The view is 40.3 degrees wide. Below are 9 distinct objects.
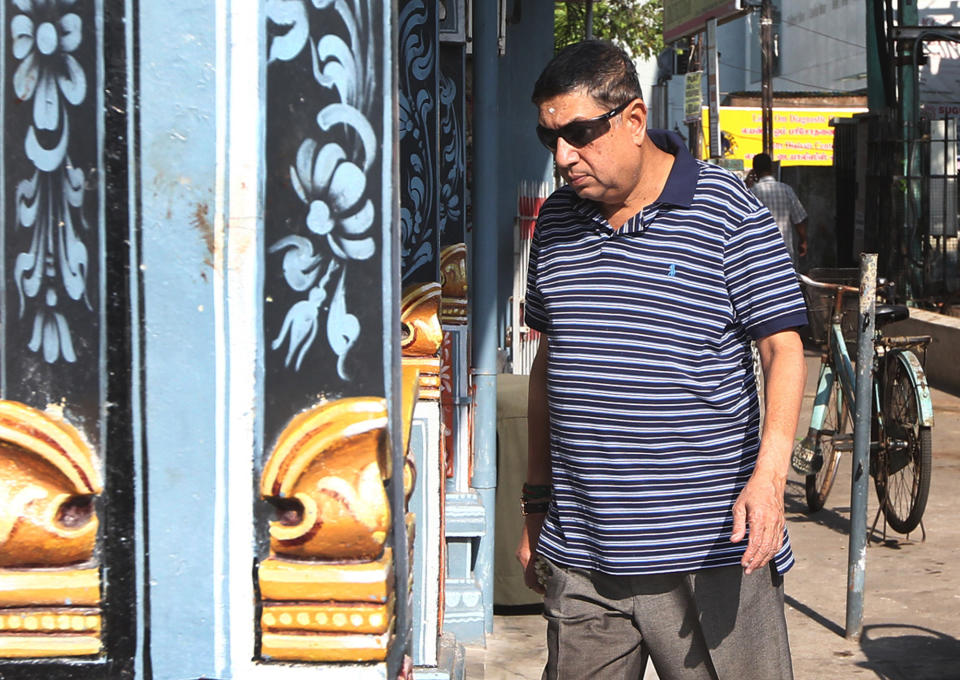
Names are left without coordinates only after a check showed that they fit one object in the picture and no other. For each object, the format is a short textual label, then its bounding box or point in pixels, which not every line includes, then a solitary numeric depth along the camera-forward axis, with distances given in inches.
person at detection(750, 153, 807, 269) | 430.3
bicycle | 260.2
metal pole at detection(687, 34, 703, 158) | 664.4
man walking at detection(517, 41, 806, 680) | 108.6
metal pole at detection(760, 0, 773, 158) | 960.9
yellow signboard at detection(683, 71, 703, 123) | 639.8
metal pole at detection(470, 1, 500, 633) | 201.8
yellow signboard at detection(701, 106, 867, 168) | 1325.0
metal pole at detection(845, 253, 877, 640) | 204.7
